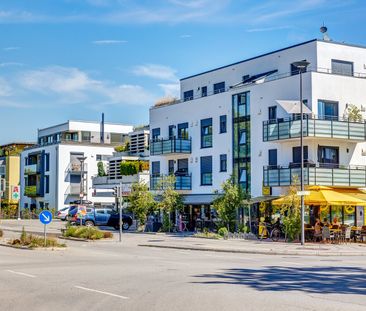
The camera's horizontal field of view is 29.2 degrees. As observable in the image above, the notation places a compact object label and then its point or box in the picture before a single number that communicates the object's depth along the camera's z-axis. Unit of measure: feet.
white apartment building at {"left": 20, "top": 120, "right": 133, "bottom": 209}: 263.08
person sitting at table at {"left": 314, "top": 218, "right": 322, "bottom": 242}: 124.59
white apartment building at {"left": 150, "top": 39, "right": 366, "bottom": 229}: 139.74
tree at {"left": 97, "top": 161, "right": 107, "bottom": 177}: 259.60
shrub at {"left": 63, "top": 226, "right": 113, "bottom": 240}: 126.72
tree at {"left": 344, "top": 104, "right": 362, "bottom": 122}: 143.36
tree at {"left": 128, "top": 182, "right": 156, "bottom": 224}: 163.37
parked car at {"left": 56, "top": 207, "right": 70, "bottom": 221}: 224.33
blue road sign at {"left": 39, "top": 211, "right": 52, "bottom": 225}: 99.14
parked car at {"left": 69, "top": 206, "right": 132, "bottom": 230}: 180.93
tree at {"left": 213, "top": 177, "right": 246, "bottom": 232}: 141.08
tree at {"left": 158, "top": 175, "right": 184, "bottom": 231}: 158.61
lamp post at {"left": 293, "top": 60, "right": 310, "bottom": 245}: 115.03
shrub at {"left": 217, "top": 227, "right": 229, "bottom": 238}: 137.14
